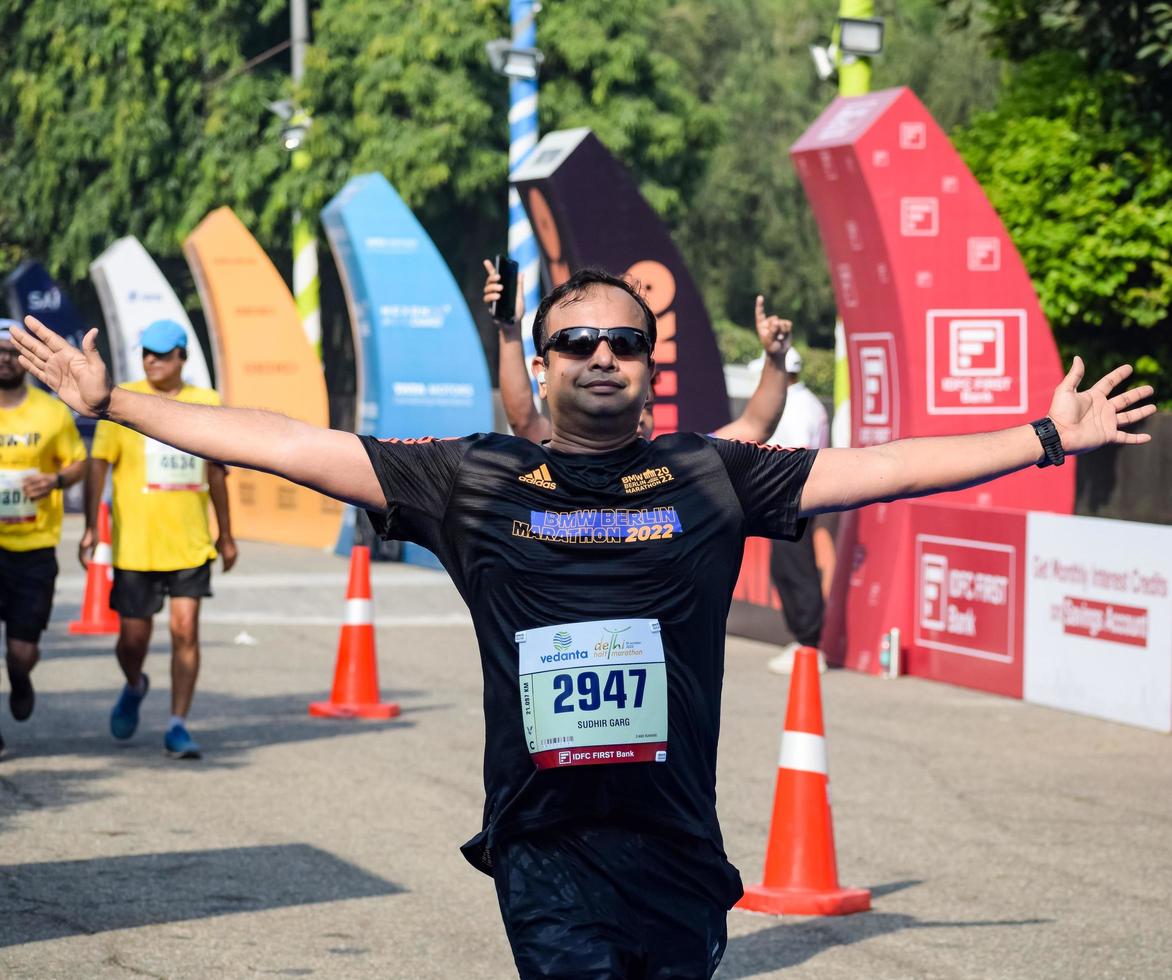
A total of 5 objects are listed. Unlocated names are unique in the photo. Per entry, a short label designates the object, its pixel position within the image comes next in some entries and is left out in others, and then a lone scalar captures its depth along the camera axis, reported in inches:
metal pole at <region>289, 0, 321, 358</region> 1352.1
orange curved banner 1007.0
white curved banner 1076.5
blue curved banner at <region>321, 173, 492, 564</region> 872.9
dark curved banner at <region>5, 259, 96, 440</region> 1163.3
